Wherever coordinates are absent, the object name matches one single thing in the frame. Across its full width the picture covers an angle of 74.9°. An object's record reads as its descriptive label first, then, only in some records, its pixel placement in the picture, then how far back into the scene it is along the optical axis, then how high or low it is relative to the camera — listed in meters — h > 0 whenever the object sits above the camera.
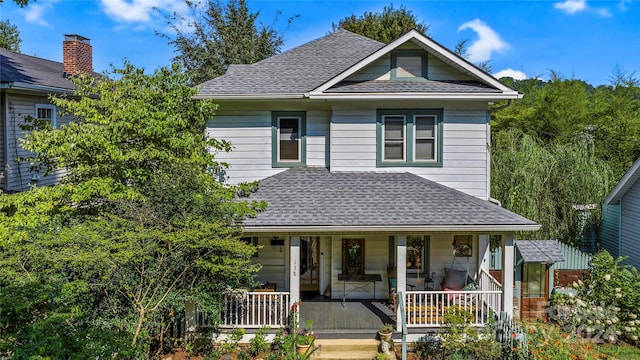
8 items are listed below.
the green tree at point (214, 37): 28.02 +8.93
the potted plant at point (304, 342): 9.49 -3.97
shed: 12.37 -3.30
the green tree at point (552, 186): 16.25 -0.64
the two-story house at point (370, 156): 11.50 +0.40
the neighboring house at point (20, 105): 14.02 +2.26
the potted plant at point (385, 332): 9.86 -3.86
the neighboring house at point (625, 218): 15.08 -1.84
